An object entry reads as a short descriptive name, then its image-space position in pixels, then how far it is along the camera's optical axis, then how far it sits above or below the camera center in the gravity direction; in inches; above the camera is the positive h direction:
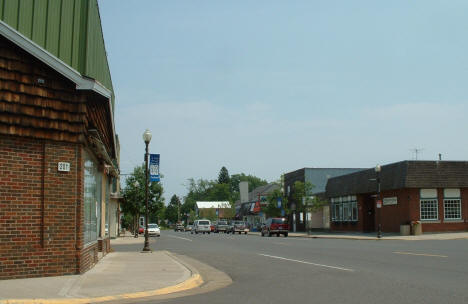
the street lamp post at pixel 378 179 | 1479.5 +76.5
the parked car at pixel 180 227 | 3901.1 -136.9
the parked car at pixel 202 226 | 2774.9 -92.1
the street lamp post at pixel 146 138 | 957.8 +121.5
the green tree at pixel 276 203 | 2741.1 +22.5
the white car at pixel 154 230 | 2263.8 -89.8
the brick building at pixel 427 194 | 1660.9 +39.0
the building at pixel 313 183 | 2608.3 +117.0
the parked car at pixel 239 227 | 2632.9 -92.8
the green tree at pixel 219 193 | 7288.4 +197.3
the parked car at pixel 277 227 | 1977.1 -69.7
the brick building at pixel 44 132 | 459.8 +66.1
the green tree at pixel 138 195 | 2279.8 +57.7
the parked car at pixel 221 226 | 2909.0 -97.3
